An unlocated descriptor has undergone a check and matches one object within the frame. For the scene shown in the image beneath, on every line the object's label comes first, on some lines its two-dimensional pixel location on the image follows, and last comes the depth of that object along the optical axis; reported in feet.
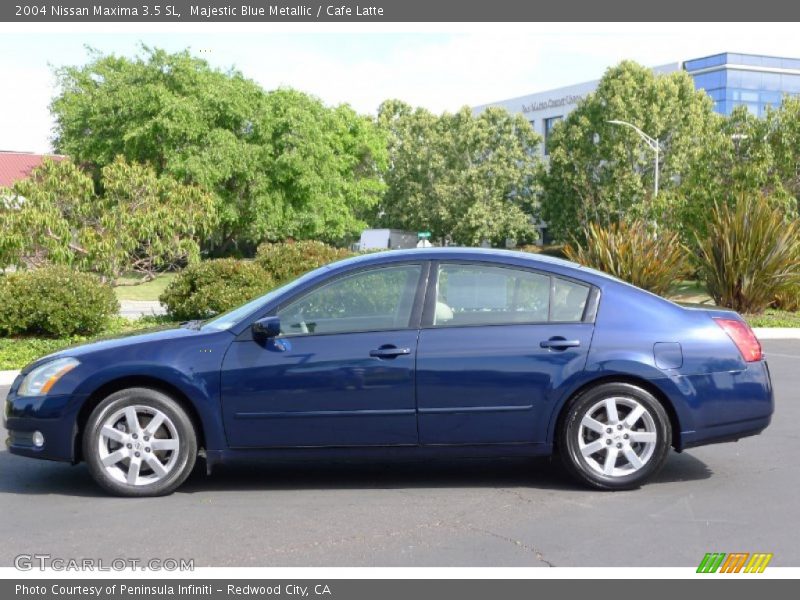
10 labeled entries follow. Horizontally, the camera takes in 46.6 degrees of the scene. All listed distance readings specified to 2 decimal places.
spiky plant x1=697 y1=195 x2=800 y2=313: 63.87
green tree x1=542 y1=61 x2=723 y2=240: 155.53
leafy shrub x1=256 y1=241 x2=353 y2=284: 54.80
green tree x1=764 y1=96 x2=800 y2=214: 95.50
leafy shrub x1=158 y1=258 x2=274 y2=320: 49.73
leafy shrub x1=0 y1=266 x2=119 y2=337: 45.21
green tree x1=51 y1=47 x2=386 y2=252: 136.26
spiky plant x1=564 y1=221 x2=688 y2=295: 64.39
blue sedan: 18.86
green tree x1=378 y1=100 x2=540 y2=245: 191.01
